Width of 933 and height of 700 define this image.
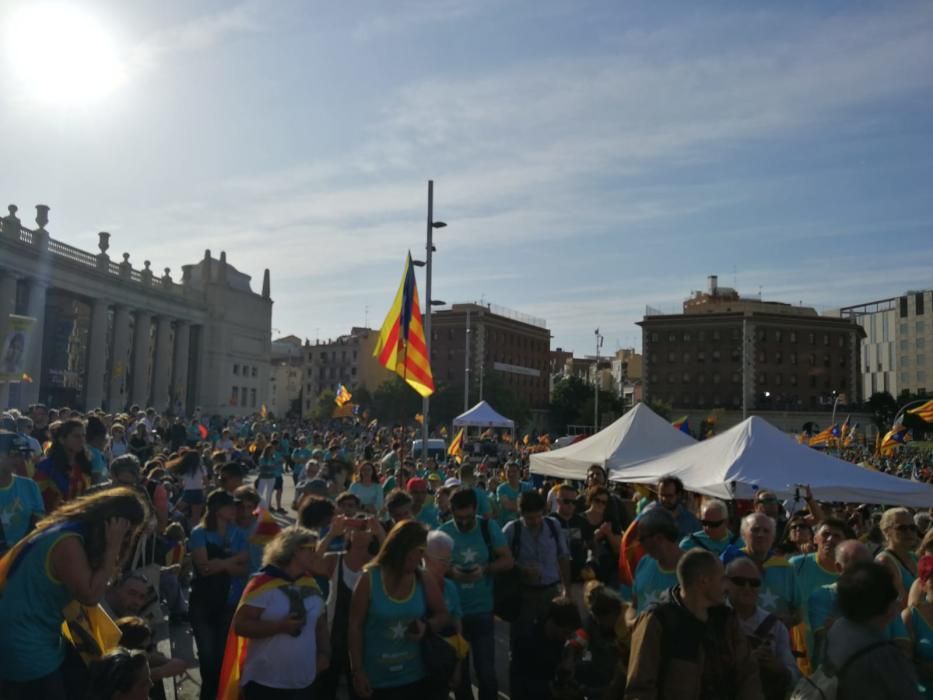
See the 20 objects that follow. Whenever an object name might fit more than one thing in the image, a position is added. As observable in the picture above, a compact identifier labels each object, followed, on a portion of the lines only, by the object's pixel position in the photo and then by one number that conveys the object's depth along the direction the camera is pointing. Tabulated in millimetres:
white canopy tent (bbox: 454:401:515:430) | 27516
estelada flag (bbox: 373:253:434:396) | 15602
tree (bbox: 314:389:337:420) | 95500
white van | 35325
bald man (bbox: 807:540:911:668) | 4516
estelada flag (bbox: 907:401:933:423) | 27078
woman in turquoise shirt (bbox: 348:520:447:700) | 4699
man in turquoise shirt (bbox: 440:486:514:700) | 6230
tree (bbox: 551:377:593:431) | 94875
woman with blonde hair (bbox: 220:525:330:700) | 4371
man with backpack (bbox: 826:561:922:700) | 3350
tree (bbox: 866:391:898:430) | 91250
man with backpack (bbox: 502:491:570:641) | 6638
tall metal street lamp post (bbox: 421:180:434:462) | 17391
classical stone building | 45312
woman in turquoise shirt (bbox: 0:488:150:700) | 3689
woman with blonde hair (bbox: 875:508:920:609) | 5844
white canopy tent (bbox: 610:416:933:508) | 10469
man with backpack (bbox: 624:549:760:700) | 3455
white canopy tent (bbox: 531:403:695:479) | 14156
